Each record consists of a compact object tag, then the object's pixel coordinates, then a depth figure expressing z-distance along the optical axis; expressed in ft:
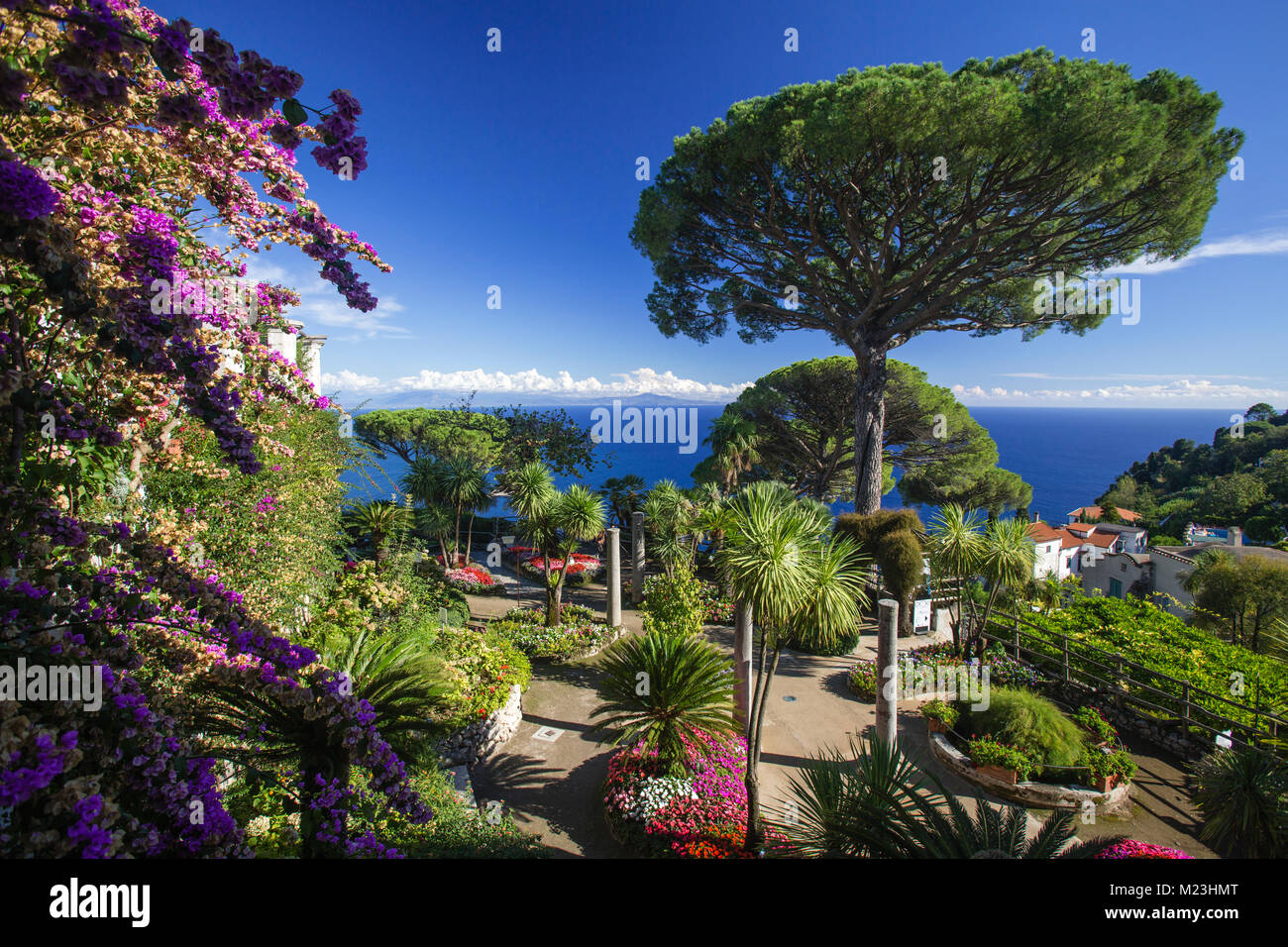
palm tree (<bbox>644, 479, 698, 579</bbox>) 52.24
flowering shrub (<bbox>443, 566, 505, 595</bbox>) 51.73
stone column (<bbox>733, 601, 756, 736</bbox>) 25.17
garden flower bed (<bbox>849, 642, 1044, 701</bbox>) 33.01
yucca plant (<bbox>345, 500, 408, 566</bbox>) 39.86
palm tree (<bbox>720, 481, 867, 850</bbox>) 19.21
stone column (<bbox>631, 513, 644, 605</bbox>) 48.98
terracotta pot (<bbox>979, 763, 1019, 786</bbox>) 23.59
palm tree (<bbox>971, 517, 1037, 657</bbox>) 34.32
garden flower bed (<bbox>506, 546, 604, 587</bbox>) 58.65
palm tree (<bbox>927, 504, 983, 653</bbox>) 34.86
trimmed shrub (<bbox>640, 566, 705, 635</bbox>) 33.01
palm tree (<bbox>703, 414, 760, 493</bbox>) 64.49
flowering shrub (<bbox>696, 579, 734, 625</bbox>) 45.62
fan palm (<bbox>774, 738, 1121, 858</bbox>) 9.51
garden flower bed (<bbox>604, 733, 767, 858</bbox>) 19.31
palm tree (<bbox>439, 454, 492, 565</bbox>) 56.29
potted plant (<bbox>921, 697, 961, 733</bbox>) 27.37
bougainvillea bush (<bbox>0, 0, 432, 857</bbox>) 5.65
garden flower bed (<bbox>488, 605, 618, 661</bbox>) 36.91
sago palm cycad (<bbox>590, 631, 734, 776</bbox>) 21.48
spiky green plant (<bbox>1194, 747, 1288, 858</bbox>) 14.98
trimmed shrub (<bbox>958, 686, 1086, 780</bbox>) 24.17
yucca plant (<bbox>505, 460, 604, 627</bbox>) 42.63
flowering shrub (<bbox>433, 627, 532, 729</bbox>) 25.19
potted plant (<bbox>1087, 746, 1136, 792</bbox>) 23.45
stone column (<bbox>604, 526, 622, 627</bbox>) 42.22
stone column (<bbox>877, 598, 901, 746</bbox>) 23.81
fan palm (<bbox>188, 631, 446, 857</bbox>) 10.43
